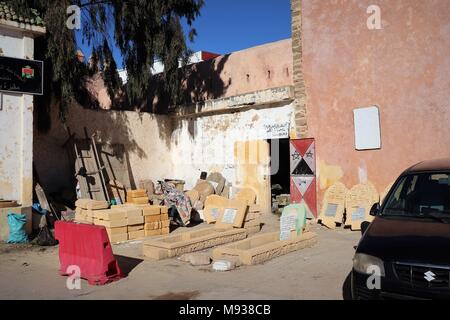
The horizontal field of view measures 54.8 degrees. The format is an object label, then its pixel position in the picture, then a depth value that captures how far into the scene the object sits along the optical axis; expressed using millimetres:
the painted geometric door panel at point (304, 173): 11219
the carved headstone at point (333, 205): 10273
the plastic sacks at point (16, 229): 8570
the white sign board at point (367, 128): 10055
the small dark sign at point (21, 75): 8930
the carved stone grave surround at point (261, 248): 6793
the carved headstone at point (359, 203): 9750
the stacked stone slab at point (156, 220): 9406
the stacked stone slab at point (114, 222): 8766
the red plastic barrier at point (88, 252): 5773
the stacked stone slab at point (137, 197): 11562
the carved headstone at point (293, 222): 8344
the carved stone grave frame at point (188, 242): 7395
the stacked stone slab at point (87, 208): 9227
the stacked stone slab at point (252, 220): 9788
